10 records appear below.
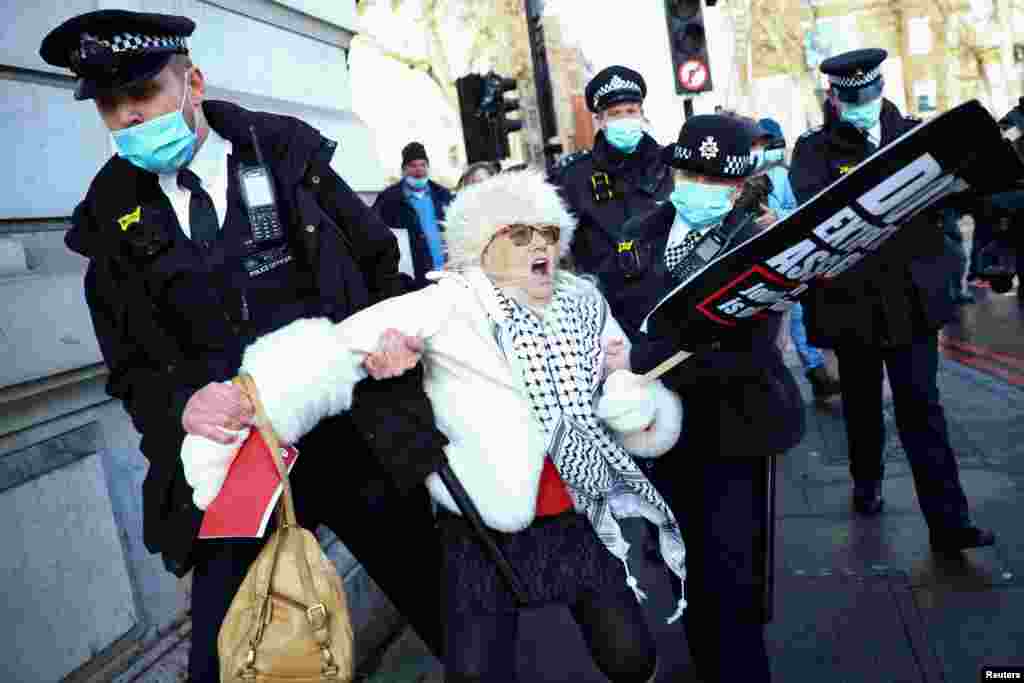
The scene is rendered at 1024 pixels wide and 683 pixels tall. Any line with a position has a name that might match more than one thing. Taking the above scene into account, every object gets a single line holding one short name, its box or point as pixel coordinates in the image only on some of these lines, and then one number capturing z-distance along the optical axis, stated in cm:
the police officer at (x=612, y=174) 467
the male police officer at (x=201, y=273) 241
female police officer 284
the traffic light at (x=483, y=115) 960
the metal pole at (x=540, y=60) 890
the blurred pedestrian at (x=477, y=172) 753
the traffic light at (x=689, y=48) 1004
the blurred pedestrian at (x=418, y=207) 846
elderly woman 251
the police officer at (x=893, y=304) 404
